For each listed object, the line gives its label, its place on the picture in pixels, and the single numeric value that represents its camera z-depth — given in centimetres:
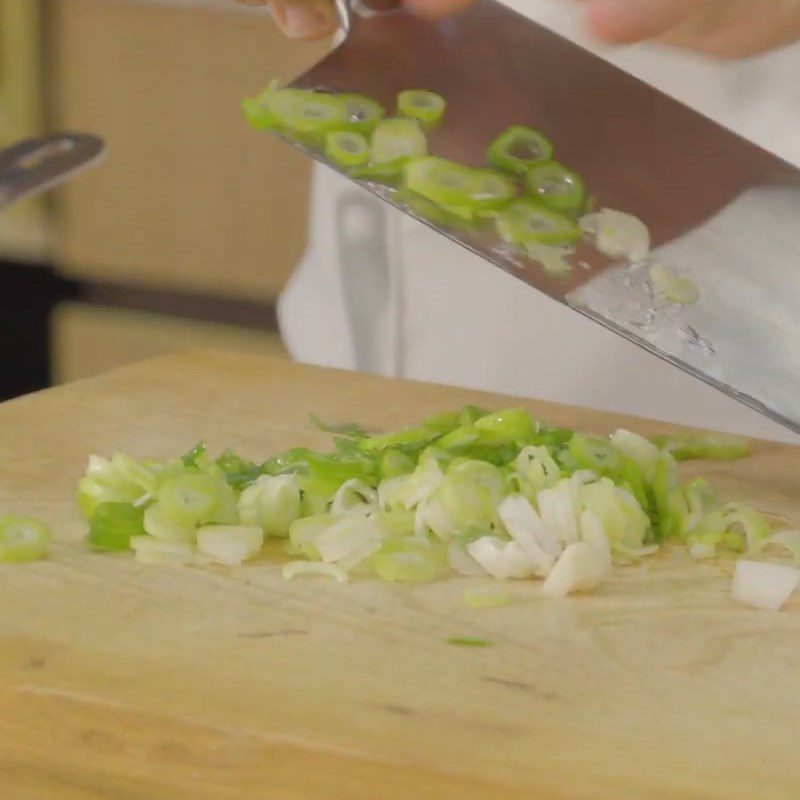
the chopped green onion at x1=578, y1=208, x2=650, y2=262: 70
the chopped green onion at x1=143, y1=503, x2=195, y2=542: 67
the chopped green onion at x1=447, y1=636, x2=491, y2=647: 63
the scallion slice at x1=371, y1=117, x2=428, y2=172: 70
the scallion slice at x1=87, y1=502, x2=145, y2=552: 67
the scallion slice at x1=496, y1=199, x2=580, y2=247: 70
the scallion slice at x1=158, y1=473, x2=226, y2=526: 67
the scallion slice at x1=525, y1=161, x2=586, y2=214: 70
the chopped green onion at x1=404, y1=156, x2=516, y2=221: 69
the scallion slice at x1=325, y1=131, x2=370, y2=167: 69
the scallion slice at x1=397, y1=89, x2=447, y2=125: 71
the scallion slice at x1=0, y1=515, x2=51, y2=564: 66
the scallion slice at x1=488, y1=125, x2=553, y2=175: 71
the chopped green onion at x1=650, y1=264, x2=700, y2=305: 70
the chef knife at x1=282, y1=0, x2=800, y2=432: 69
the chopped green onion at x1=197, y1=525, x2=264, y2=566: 66
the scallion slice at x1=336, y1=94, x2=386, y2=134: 70
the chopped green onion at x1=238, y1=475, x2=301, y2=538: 68
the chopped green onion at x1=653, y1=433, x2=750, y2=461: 75
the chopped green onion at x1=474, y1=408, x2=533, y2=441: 71
